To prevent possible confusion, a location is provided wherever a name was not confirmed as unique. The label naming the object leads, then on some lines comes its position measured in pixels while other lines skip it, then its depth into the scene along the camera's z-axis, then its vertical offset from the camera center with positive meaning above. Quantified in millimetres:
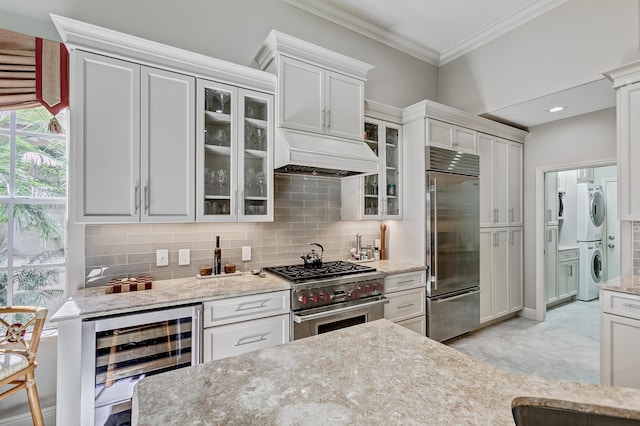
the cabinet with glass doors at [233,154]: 2318 +483
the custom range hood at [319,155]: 2434 +499
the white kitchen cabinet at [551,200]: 4641 +219
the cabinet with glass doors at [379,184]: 3160 +325
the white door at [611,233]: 5379 -343
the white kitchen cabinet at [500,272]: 3811 -745
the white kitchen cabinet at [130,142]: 1915 +490
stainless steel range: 2328 -663
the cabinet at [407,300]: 2900 -834
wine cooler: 1704 -827
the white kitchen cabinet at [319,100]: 2566 +1016
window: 2062 +47
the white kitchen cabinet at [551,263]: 4645 -759
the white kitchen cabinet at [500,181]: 3807 +425
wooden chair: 1623 -780
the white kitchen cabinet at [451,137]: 3275 +871
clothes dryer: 5207 +35
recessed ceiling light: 3546 +1229
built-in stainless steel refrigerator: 3180 -307
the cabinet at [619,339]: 2207 -923
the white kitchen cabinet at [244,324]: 2025 -757
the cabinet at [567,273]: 4922 -964
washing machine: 5215 -993
